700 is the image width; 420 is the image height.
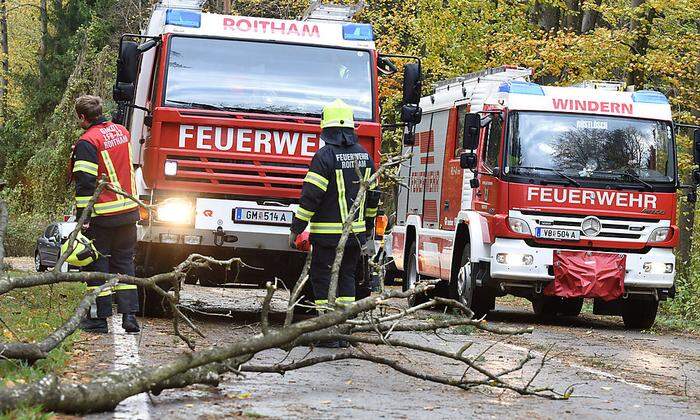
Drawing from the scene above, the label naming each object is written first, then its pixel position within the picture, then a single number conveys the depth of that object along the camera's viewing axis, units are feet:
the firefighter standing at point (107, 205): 38.42
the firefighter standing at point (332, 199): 37.24
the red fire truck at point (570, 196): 53.62
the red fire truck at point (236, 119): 43.96
